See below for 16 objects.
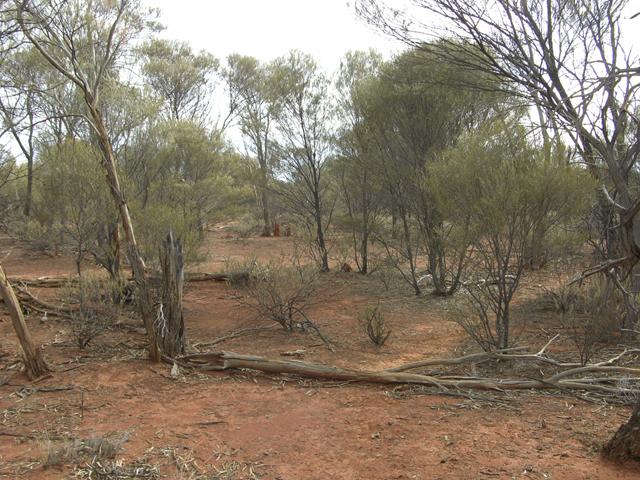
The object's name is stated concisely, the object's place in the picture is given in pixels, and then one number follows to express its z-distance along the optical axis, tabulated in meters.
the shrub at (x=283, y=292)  8.72
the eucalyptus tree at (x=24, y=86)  6.36
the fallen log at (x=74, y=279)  10.59
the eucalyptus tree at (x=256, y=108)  16.86
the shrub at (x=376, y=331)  7.91
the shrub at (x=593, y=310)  6.38
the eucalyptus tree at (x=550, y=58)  7.04
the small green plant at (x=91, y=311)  7.02
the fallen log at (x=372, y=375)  5.32
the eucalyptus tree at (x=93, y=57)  5.84
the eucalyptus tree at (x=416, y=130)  11.32
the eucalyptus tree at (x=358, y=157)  13.85
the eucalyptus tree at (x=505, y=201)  6.18
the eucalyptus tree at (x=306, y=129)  15.20
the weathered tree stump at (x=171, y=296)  6.38
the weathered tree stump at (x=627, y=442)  3.57
